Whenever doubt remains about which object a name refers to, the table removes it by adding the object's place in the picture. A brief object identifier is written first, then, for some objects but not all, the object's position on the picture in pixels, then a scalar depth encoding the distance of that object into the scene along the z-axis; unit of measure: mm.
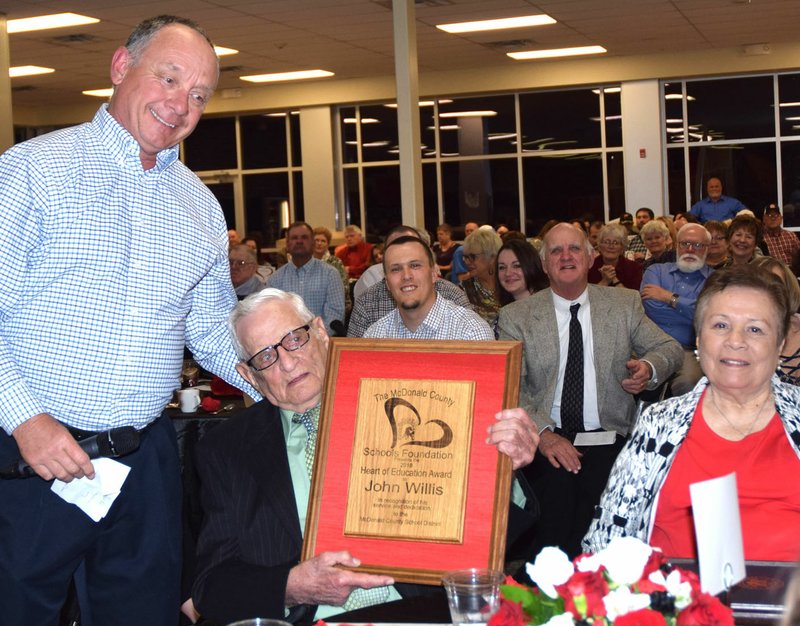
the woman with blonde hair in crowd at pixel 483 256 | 7047
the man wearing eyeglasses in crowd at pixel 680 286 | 6230
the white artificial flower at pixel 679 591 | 1228
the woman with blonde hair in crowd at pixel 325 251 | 11008
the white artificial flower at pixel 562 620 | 1192
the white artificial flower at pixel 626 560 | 1231
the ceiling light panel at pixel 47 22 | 10703
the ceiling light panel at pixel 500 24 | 12117
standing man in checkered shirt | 2127
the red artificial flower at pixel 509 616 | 1220
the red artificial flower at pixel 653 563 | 1247
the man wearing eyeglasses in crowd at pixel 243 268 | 8477
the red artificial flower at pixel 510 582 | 1342
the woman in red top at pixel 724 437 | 2508
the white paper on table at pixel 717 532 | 1283
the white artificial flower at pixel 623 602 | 1190
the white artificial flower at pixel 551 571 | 1257
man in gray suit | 4410
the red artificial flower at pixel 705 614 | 1175
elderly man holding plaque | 2127
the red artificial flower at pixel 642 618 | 1148
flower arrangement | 1184
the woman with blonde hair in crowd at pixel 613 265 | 7902
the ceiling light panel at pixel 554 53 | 14738
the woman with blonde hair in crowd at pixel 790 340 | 3961
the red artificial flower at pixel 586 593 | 1202
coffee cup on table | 4531
